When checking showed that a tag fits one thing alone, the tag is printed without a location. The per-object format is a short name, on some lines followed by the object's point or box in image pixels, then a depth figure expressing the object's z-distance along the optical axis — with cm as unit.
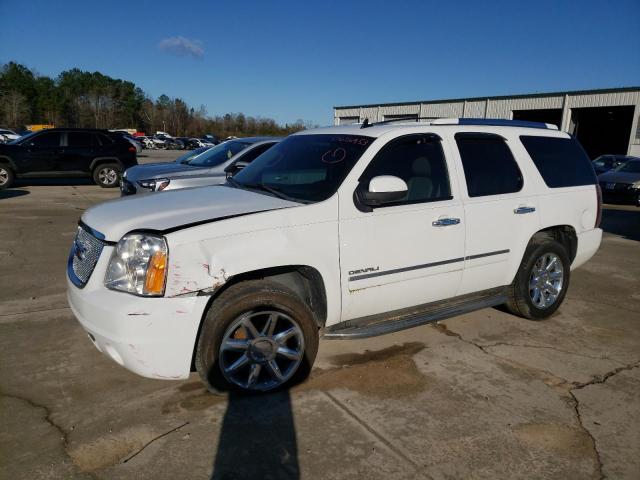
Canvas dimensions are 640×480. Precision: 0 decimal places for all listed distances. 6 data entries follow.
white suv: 291
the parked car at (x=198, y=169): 762
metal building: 3002
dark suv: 1388
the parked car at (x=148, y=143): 5521
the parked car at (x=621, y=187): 1508
